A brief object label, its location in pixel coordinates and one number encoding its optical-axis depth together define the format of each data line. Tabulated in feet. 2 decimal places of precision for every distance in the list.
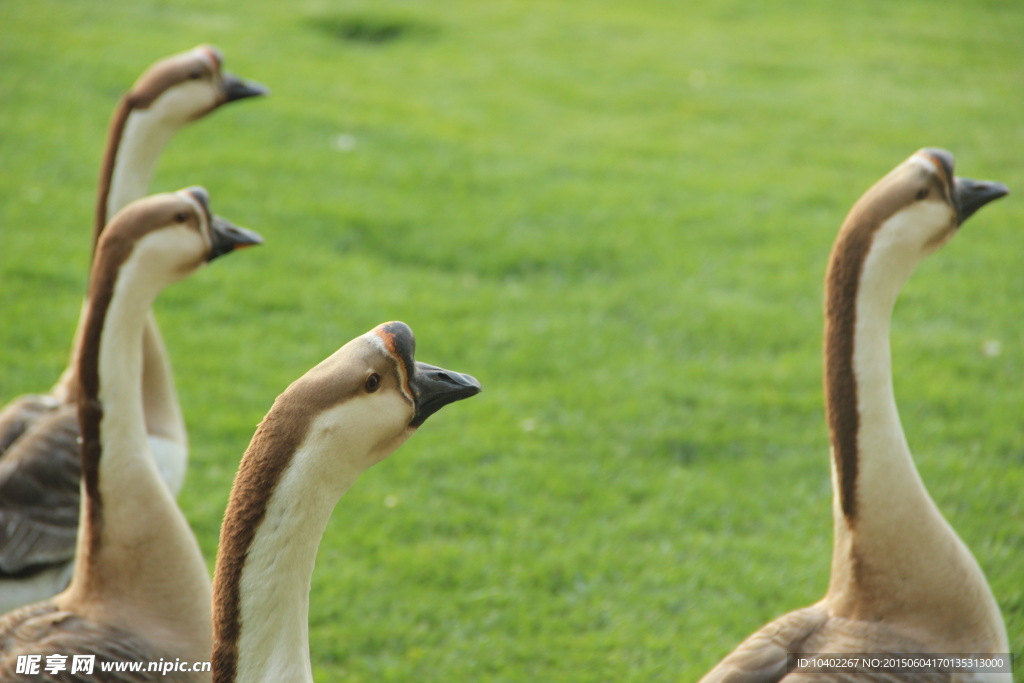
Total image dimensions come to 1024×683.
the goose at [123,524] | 15.92
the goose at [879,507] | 15.46
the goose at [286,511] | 11.43
